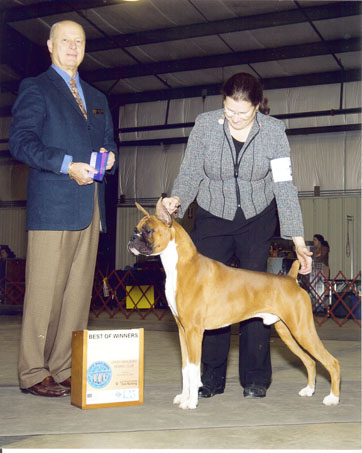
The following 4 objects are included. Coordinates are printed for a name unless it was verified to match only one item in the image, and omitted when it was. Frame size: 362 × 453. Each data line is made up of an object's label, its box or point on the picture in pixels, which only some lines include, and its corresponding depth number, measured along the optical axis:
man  3.20
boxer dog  2.96
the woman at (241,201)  3.25
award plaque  2.97
